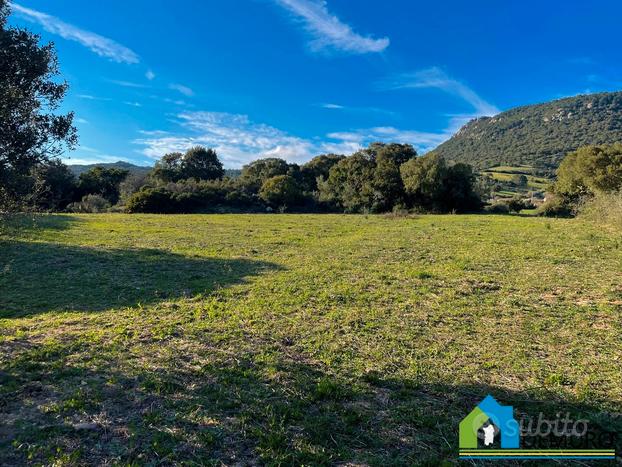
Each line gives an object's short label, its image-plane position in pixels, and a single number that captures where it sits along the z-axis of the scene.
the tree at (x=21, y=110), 5.06
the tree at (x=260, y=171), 61.90
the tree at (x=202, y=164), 74.44
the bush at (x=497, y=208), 46.30
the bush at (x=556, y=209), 40.47
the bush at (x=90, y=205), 44.16
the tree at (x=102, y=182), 53.32
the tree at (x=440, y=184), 44.41
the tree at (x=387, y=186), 47.53
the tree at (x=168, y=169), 66.56
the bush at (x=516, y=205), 48.38
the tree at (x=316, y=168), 72.64
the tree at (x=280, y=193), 53.69
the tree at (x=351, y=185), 49.22
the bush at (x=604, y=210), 20.86
